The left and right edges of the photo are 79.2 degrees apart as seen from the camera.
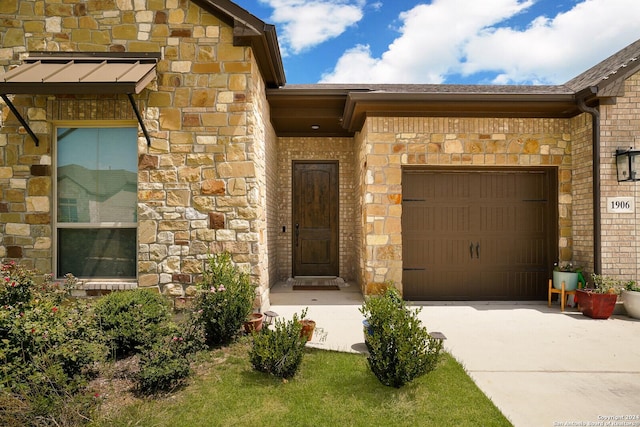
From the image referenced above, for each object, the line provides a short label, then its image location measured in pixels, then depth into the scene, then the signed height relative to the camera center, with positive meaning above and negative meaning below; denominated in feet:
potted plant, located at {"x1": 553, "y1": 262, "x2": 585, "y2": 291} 19.40 -3.12
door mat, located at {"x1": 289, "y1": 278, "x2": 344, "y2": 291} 24.63 -4.51
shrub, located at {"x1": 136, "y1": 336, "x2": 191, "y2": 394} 10.21 -4.09
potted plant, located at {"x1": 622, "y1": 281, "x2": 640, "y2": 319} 17.70 -3.88
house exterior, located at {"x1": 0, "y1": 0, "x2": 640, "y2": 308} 16.42 +2.76
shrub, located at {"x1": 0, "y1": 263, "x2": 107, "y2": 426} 8.32 -3.54
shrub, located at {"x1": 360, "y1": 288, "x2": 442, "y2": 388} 10.11 -3.53
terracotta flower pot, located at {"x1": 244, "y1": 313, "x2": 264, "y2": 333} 14.84 -4.16
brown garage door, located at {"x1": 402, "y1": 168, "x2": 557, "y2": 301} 21.33 -1.18
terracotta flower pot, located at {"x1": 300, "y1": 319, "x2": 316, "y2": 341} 13.46 -3.92
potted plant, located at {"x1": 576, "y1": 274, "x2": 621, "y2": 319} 17.49 -3.77
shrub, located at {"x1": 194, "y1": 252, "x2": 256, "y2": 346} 13.66 -3.08
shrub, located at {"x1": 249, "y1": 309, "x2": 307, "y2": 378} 11.00 -3.84
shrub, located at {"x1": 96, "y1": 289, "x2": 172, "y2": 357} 12.61 -3.48
